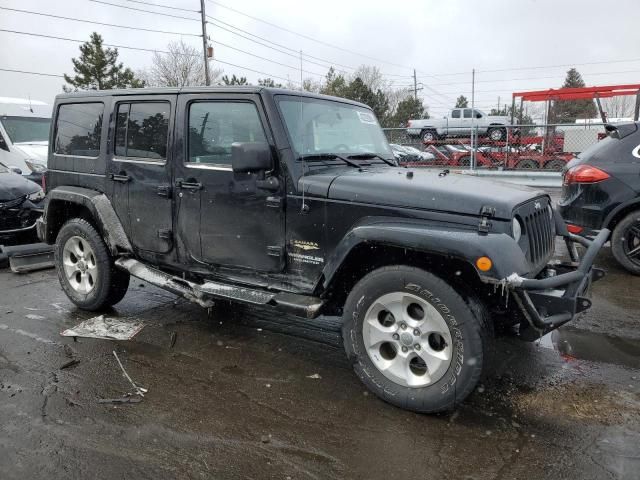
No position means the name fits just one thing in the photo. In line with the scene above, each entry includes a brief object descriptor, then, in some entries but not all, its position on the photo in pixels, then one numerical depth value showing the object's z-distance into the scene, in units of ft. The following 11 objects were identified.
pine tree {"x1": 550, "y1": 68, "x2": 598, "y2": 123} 66.33
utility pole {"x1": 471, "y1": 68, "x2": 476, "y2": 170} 48.41
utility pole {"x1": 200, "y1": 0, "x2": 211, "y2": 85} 112.57
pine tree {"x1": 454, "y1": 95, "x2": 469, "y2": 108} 253.94
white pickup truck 95.40
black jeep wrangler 9.93
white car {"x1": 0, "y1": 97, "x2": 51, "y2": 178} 37.83
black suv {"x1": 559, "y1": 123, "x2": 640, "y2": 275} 19.25
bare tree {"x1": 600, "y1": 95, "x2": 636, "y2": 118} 74.32
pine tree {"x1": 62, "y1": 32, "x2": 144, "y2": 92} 135.13
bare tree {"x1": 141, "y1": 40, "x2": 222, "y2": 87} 165.68
